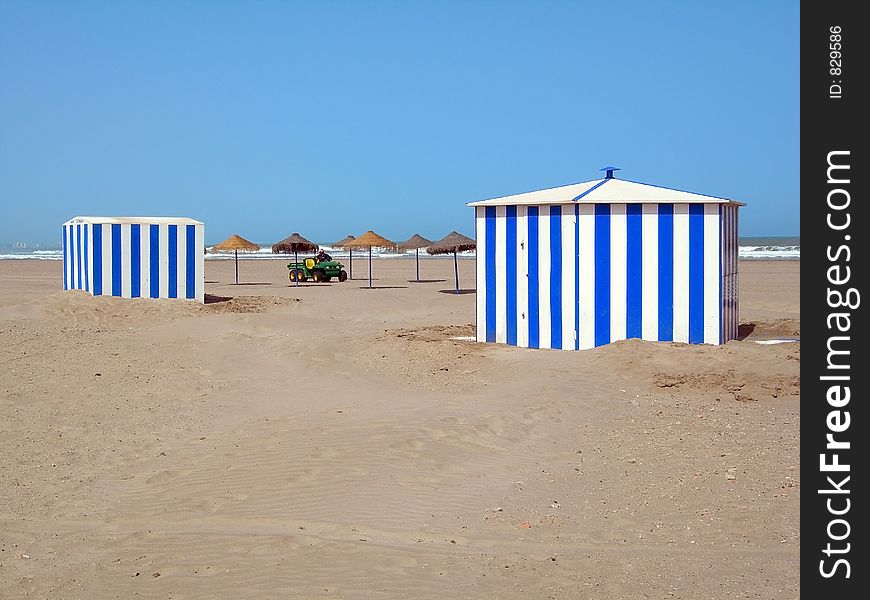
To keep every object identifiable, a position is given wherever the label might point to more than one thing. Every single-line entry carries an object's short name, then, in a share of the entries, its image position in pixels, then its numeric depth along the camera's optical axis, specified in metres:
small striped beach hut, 19.20
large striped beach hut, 11.94
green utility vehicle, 32.34
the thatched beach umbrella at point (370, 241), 31.22
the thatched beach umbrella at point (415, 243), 33.59
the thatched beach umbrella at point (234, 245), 33.38
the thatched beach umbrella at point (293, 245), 34.56
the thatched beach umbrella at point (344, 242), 32.76
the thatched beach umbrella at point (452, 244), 27.44
